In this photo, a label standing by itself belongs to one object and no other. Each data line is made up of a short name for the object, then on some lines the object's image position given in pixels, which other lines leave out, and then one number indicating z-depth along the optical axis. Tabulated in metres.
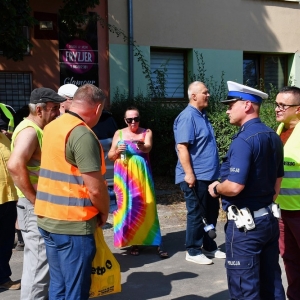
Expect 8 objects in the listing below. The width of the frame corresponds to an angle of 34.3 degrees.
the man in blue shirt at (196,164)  5.46
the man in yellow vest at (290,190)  3.96
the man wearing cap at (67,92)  4.74
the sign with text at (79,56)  10.52
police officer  3.33
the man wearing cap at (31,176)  3.79
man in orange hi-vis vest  3.05
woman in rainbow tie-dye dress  5.89
